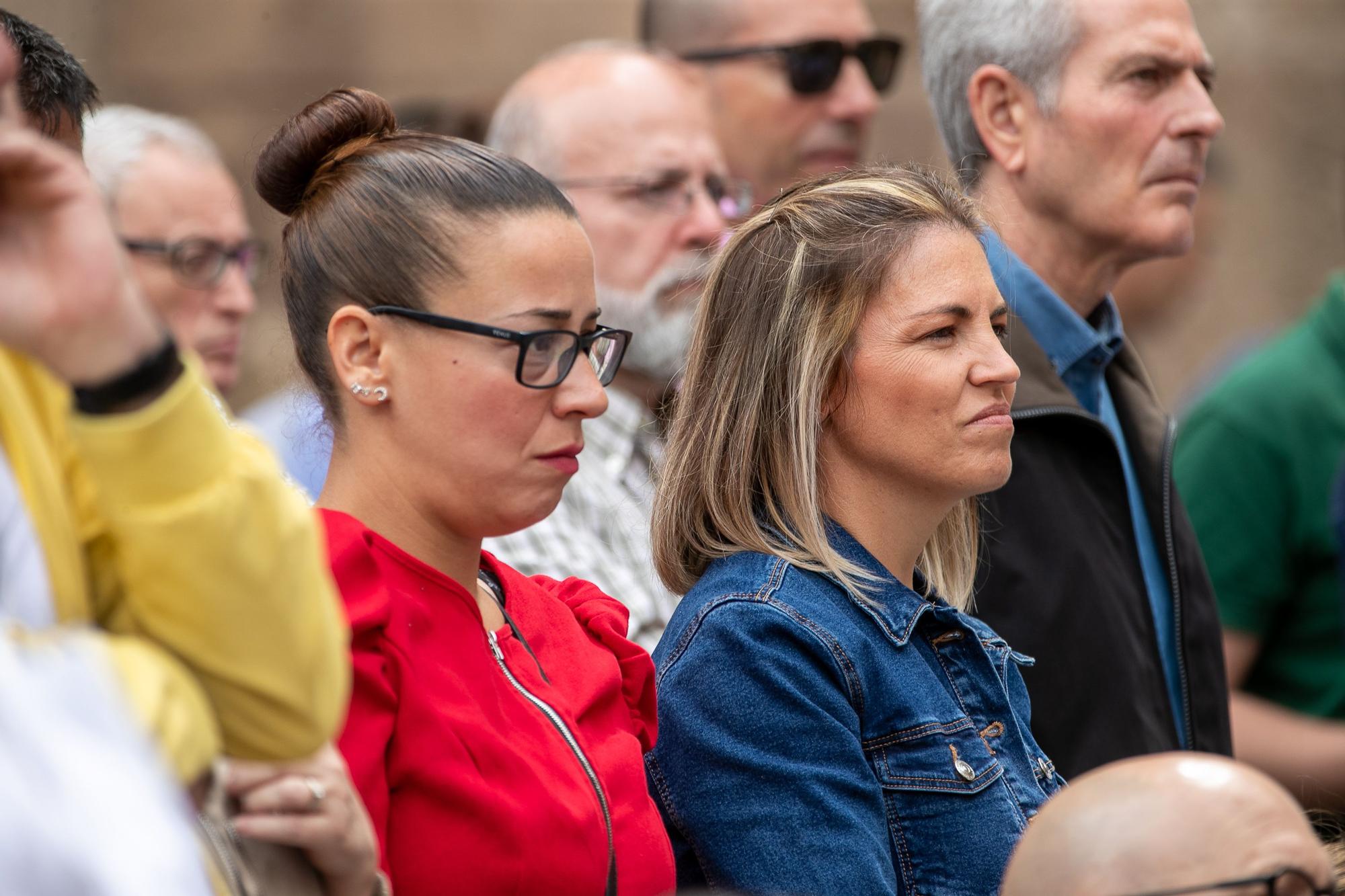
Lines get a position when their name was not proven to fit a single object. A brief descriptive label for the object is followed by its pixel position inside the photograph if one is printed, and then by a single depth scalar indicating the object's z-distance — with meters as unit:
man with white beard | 7.89
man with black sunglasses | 9.78
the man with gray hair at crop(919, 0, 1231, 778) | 5.45
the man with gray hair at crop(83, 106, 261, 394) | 7.93
